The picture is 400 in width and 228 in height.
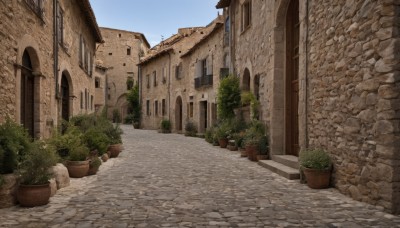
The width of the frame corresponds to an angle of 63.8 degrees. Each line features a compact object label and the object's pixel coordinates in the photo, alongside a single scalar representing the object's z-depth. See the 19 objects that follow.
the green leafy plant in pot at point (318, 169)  5.66
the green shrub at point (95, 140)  8.34
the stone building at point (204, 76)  17.05
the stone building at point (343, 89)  4.20
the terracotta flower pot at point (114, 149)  9.98
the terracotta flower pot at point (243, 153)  10.19
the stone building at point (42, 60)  6.23
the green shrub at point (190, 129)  19.92
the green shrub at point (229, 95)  12.77
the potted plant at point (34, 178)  4.46
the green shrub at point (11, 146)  4.50
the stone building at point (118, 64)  39.03
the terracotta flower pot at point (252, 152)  9.24
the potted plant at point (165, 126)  23.68
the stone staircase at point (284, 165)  6.65
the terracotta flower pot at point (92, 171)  7.08
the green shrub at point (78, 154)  6.75
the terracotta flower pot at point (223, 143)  13.12
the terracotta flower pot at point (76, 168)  6.63
